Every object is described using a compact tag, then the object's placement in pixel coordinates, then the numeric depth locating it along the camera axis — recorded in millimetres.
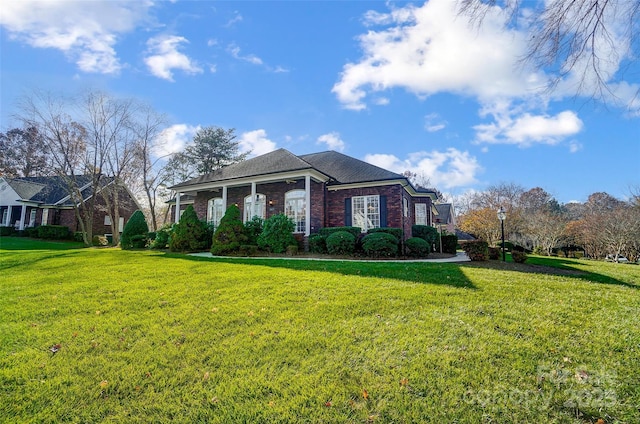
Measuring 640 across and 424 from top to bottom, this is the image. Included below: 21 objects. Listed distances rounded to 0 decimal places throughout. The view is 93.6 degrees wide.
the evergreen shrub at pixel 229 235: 12949
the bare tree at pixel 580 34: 3285
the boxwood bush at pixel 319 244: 13000
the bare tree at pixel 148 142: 23188
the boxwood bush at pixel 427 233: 16406
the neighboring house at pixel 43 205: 25750
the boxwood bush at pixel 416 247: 12531
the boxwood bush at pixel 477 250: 10289
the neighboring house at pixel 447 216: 30281
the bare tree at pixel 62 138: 19078
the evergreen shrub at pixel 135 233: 17422
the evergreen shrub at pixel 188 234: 14305
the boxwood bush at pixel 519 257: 10224
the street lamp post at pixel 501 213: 12118
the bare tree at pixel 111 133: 20344
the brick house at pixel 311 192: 14164
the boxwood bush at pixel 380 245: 11758
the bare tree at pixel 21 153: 20875
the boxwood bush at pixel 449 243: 16609
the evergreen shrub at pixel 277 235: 13008
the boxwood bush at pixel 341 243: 12203
